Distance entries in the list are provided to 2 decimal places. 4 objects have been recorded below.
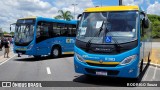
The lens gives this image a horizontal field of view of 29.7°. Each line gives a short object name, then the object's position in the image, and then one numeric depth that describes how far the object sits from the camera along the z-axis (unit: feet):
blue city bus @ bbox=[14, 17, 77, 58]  68.39
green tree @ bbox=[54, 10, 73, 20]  270.18
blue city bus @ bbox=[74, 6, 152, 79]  32.96
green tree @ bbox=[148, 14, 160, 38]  282.05
